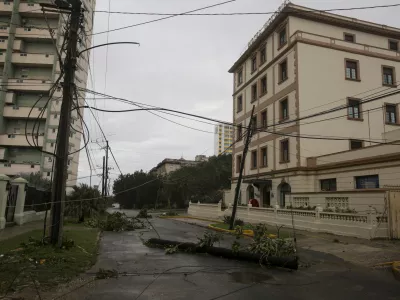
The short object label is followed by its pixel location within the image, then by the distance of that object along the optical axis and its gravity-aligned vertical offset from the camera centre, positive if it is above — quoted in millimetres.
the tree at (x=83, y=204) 22984 -464
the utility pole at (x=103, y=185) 41197 +1534
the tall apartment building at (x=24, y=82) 41000 +14053
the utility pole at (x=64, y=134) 10242 +2032
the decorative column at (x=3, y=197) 14906 -65
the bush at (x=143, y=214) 31688 -1438
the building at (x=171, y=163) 99750 +10841
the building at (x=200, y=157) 107062 +14046
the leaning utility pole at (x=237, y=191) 18453 +559
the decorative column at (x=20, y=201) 17297 -262
